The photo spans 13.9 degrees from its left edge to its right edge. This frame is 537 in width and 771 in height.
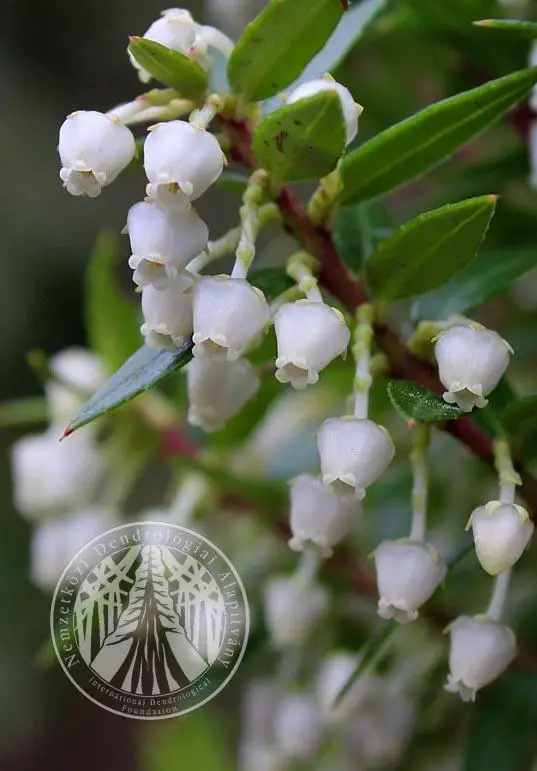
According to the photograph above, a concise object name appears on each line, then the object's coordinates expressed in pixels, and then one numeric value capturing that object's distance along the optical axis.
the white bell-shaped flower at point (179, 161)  0.14
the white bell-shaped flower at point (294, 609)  0.18
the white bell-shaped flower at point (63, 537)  0.19
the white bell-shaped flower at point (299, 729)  0.18
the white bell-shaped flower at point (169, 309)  0.14
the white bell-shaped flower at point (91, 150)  0.14
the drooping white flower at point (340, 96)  0.14
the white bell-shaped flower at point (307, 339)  0.14
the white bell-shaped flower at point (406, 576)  0.15
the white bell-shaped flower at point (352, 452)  0.14
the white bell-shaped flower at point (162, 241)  0.14
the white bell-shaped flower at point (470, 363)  0.14
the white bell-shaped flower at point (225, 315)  0.14
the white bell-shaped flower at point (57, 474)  0.19
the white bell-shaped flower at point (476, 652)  0.15
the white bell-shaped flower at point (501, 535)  0.14
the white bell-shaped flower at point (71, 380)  0.20
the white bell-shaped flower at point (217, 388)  0.15
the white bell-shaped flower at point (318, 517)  0.15
